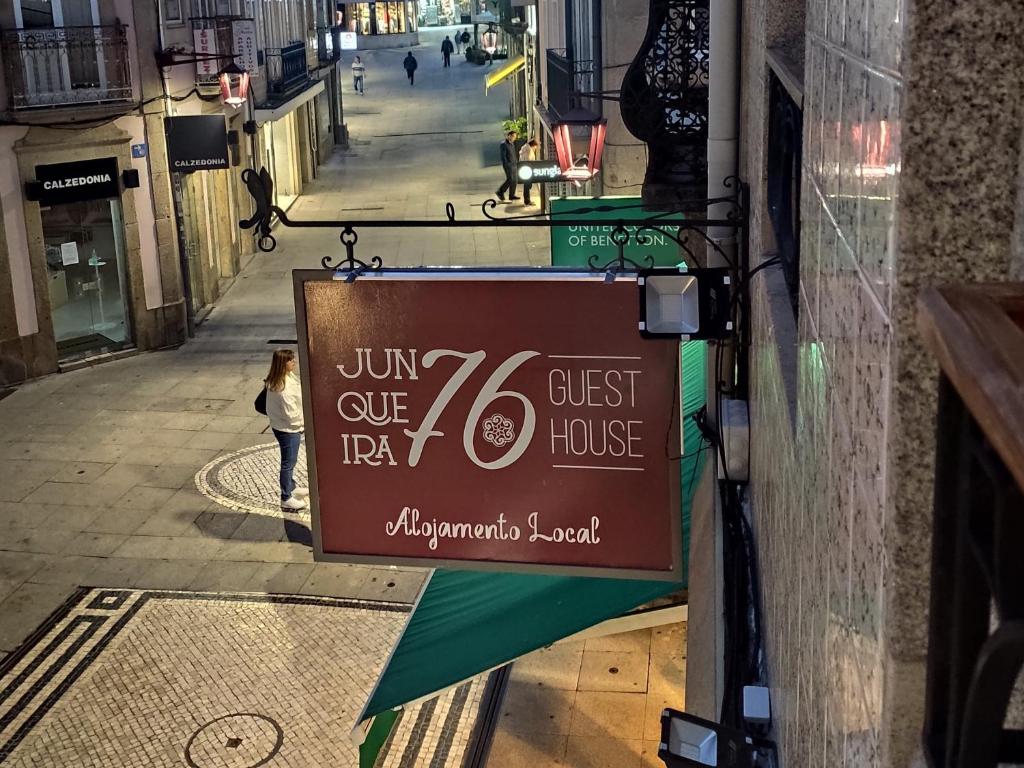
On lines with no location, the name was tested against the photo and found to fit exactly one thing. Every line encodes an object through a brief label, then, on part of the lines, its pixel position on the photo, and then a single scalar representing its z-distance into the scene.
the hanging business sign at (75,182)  15.54
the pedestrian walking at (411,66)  53.31
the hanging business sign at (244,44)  19.78
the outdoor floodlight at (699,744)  3.26
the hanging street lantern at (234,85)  18.73
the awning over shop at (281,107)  23.90
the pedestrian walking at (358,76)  51.28
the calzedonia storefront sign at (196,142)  17.03
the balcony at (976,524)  0.90
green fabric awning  5.94
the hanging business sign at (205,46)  18.45
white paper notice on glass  16.38
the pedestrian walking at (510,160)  24.56
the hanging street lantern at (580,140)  14.22
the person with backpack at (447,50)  56.93
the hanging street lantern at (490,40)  53.44
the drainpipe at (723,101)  5.84
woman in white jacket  10.98
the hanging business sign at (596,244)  9.73
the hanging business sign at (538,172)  16.55
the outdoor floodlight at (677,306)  4.35
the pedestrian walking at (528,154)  24.58
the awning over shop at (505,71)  32.22
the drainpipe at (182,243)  17.34
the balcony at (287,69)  25.62
